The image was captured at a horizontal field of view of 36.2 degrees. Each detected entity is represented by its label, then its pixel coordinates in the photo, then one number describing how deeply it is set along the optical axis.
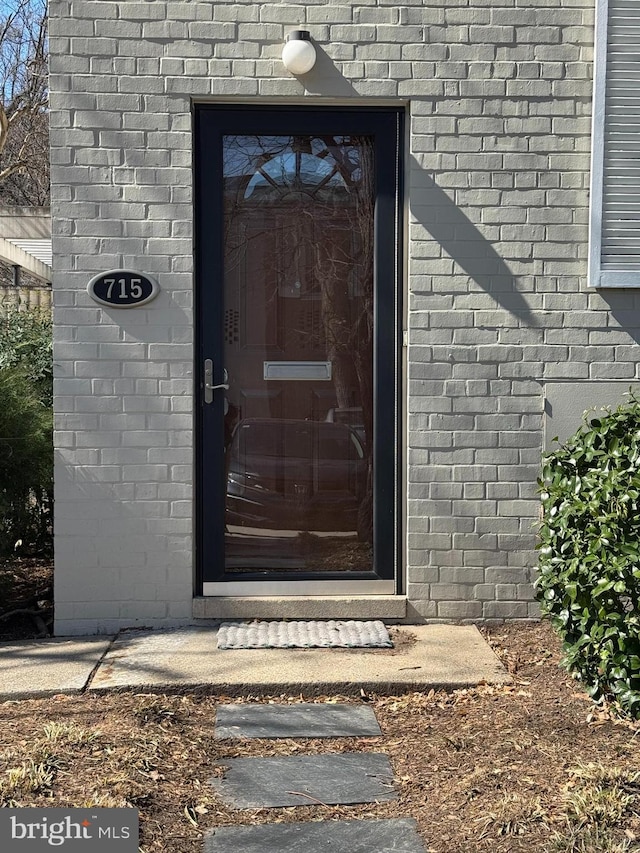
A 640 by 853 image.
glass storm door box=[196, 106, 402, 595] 5.02
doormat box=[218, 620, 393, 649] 4.62
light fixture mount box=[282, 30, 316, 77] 4.73
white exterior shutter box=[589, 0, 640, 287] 4.93
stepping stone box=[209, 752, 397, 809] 3.24
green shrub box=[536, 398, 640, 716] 3.67
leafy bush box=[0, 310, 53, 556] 5.25
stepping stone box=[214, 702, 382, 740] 3.79
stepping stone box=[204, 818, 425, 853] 2.91
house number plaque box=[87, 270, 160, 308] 4.88
